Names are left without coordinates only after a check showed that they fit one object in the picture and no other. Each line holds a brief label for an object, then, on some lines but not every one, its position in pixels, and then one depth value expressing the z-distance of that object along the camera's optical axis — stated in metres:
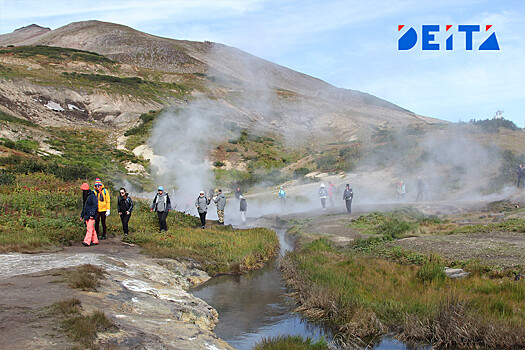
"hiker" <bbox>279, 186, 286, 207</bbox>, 29.48
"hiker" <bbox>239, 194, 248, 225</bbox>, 22.83
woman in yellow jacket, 13.30
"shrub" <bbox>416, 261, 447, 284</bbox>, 9.86
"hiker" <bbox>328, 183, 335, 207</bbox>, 27.72
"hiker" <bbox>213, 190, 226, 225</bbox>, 20.06
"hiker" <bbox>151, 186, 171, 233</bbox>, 15.59
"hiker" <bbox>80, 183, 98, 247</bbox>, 12.70
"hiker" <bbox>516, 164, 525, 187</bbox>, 26.97
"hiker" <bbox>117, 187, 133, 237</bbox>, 14.19
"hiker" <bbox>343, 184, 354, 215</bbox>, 22.96
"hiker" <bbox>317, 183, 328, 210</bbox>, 25.94
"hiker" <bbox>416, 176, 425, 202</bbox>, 28.19
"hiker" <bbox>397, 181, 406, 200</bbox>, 29.61
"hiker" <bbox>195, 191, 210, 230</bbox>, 18.30
